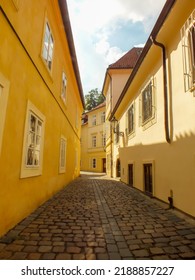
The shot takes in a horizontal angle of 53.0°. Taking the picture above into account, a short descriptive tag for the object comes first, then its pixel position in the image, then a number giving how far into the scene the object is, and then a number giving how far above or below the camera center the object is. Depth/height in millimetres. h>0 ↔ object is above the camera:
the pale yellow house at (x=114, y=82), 18461 +8551
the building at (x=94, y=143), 30391 +3816
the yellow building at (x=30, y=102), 3332 +1467
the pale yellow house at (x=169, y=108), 4449 +1725
